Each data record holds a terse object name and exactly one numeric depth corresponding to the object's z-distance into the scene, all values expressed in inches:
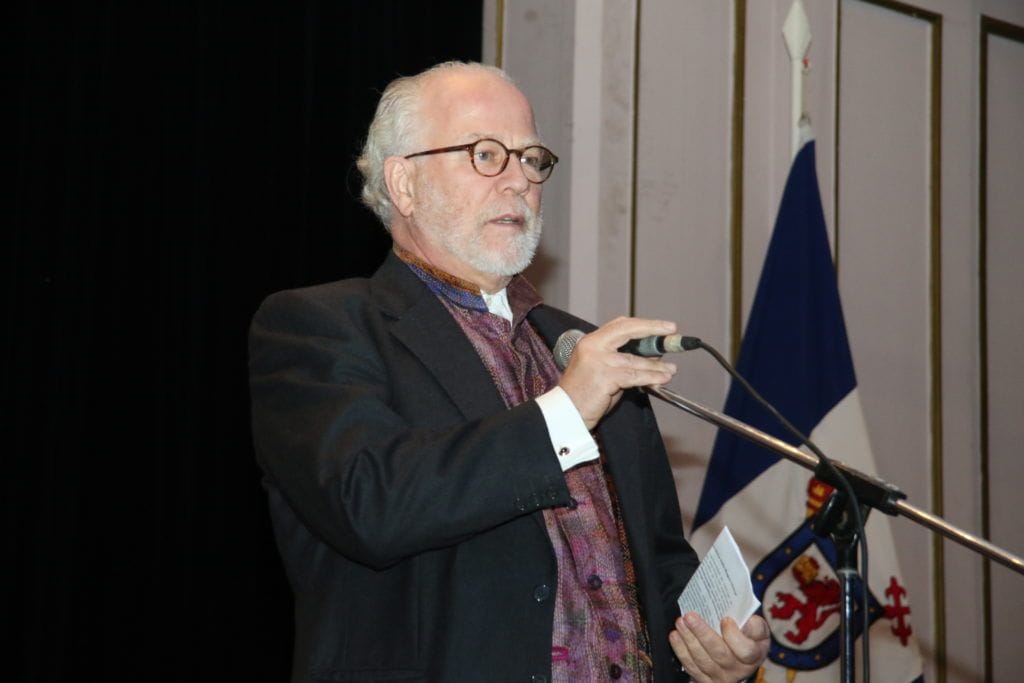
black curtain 154.7
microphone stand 118.8
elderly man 122.2
